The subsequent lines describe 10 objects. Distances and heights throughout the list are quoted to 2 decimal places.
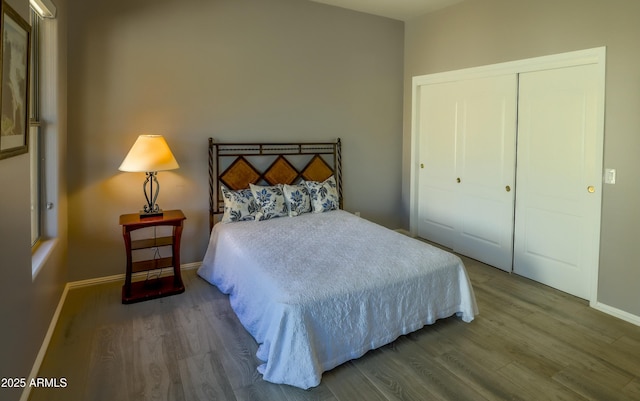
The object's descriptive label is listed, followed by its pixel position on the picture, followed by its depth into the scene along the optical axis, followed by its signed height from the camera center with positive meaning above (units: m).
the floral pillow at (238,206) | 3.72 -0.33
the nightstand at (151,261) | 3.17 -0.80
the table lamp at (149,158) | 3.18 +0.13
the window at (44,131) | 2.73 +0.31
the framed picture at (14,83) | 1.70 +0.44
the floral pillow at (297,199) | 4.04 -0.27
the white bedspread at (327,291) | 2.15 -0.77
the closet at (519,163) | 3.18 +0.13
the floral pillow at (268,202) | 3.85 -0.29
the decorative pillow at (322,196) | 4.19 -0.25
